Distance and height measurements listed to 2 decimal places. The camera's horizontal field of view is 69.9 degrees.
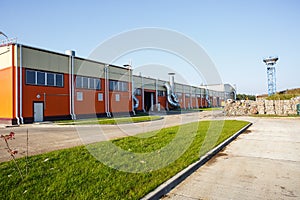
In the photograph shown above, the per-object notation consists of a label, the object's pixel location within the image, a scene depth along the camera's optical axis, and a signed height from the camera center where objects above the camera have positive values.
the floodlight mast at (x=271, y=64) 50.91 +9.57
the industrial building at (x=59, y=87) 18.41 +1.98
